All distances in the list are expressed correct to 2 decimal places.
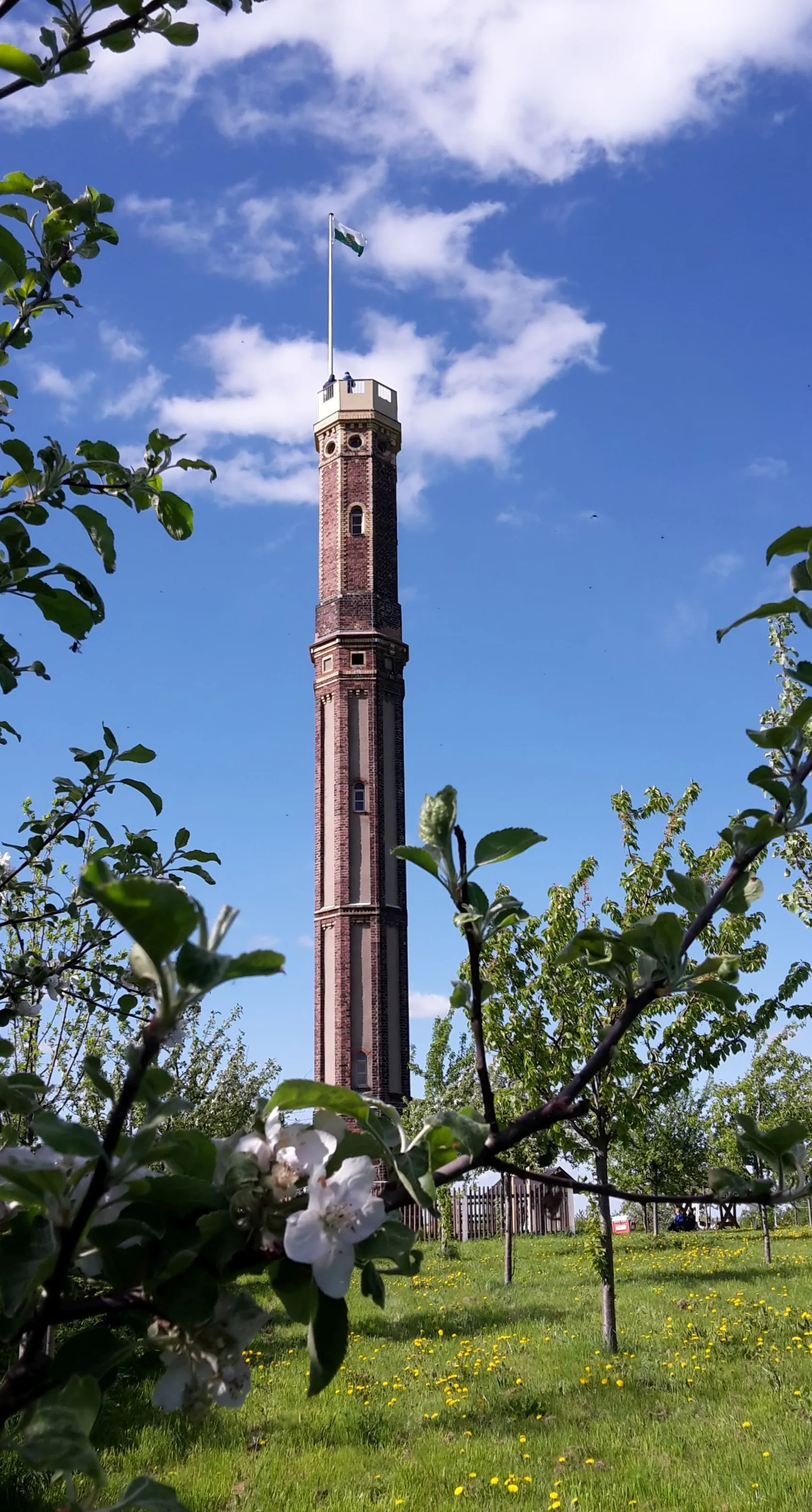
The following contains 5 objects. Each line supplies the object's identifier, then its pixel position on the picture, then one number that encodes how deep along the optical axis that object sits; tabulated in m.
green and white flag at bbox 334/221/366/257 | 31.81
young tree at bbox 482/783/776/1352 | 10.49
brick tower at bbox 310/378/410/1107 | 24.77
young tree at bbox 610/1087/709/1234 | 26.66
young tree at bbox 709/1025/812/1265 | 20.44
